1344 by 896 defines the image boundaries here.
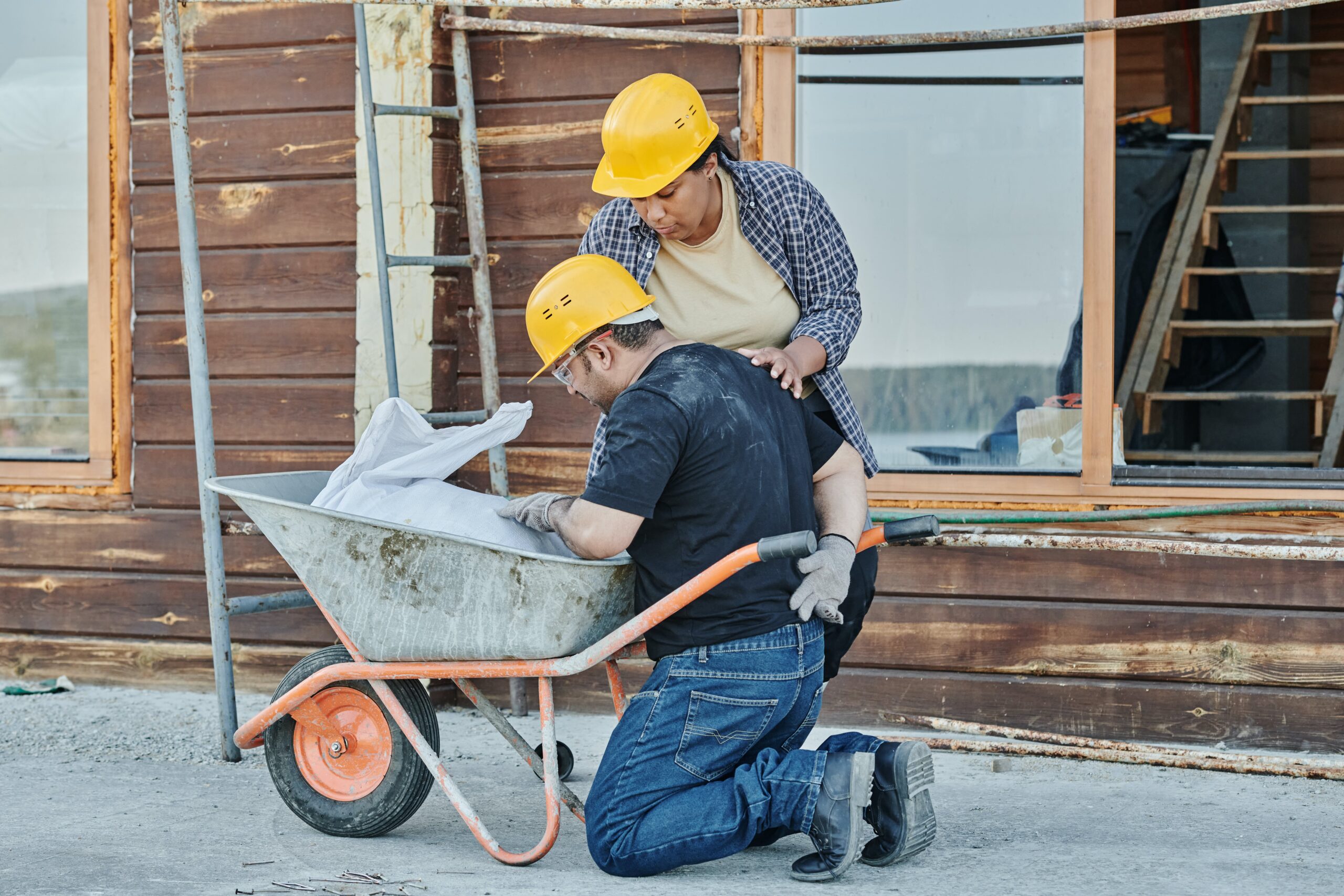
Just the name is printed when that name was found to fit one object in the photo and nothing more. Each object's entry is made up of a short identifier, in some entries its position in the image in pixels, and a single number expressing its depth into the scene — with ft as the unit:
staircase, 34.27
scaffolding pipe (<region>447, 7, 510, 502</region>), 26.81
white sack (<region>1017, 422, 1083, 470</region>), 25.55
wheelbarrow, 17.10
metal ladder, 23.76
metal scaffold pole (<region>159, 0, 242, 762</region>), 23.80
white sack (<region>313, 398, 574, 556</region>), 17.93
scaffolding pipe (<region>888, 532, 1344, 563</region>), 19.10
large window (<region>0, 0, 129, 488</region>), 29.48
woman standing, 18.45
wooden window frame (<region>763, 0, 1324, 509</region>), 24.98
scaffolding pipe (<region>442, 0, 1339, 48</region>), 23.95
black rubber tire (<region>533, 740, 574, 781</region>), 20.76
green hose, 19.74
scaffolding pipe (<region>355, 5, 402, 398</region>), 26.35
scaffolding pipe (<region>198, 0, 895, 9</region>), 20.56
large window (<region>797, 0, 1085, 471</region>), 26.09
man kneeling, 16.65
